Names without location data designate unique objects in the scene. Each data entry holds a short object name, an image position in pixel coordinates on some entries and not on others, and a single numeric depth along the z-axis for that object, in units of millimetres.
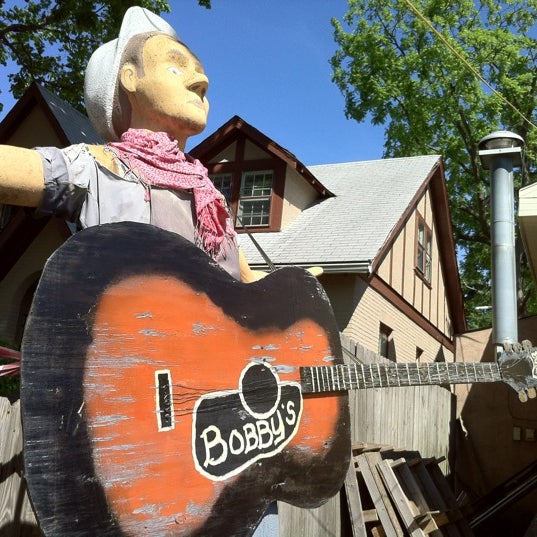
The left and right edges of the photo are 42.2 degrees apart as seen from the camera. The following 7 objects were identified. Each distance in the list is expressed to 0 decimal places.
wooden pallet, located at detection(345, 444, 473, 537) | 5621
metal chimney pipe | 8469
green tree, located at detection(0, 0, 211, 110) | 12773
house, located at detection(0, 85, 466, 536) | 10773
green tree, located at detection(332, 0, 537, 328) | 18953
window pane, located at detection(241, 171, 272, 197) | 12664
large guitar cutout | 1661
